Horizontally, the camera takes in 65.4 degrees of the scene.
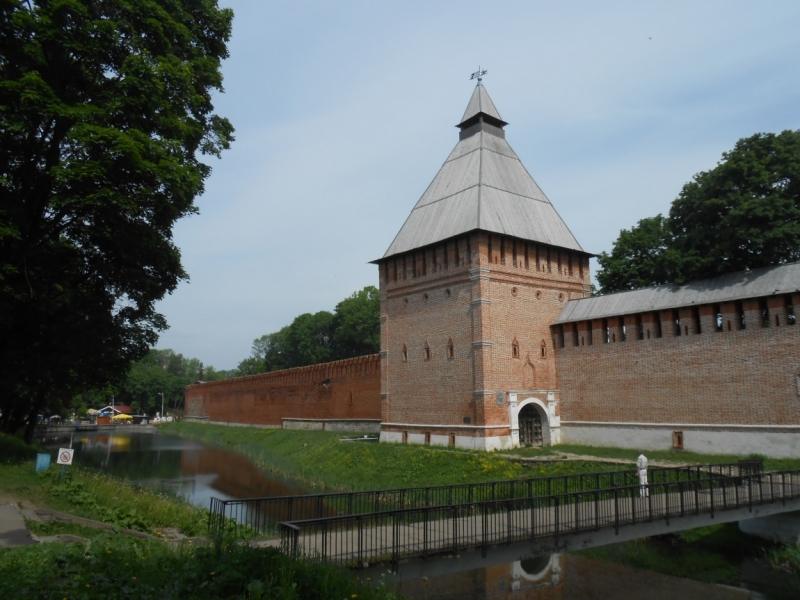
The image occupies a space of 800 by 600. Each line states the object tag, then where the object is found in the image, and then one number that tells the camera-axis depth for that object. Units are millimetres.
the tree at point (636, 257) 28234
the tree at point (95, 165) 13141
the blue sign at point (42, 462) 14008
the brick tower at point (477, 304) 22672
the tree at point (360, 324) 58875
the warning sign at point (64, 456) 13205
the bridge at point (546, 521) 8445
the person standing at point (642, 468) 13445
